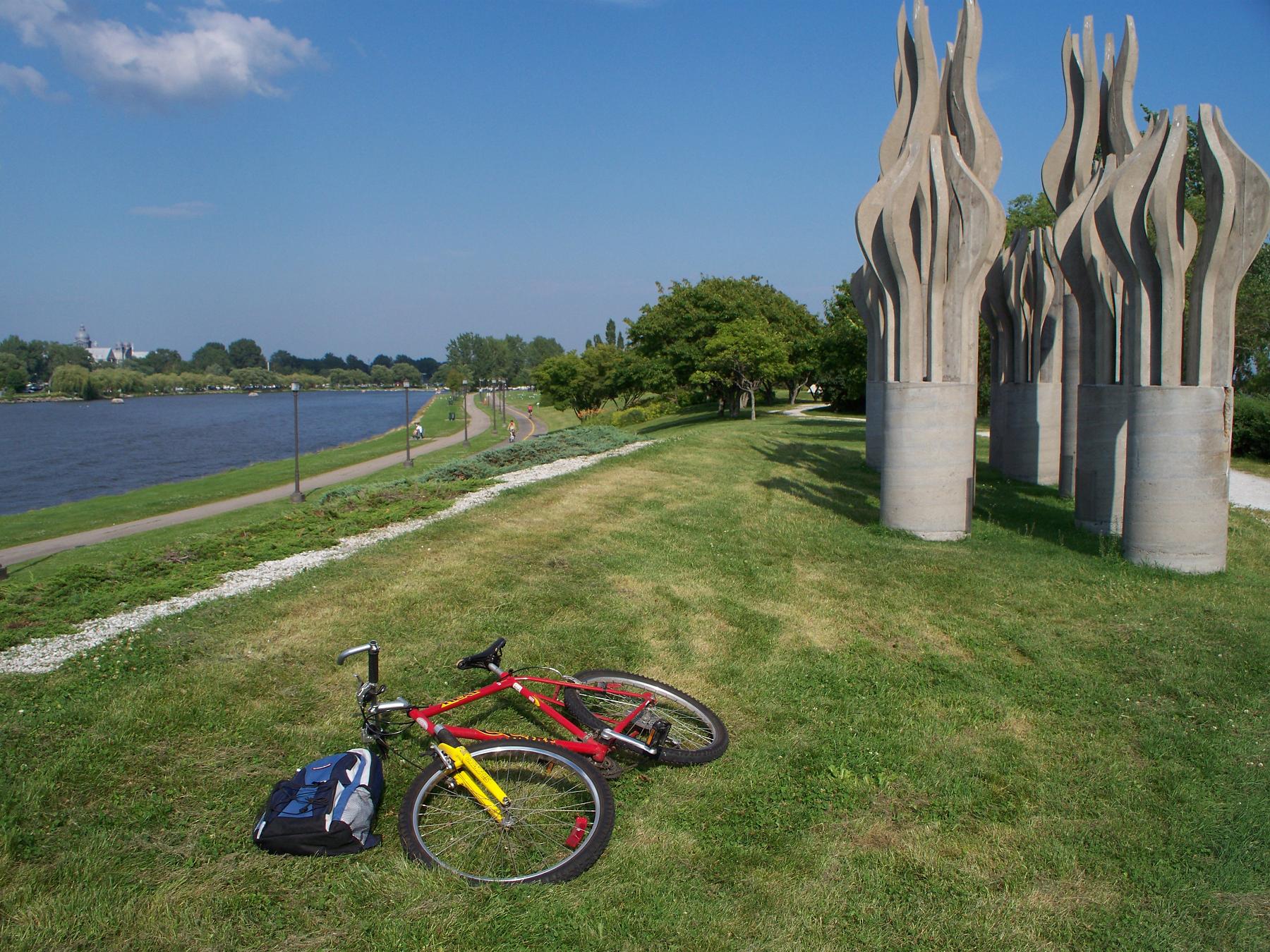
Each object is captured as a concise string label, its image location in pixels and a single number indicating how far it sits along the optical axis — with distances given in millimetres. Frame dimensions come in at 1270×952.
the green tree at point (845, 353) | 37719
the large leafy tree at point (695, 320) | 44344
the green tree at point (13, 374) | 161625
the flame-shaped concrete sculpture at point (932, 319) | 11977
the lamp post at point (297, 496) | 27141
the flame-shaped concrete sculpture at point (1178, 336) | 10219
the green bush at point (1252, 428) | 24281
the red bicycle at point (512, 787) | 4699
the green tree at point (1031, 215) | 35147
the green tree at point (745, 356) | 38875
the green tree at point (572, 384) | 61750
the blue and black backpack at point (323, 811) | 4672
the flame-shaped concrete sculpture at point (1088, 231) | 12773
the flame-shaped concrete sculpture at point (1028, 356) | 17219
